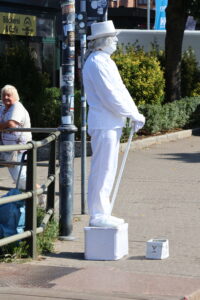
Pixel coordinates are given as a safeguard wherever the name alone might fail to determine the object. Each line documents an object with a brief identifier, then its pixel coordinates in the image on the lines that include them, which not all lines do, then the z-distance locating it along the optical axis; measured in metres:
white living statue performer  7.82
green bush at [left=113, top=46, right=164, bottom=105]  20.39
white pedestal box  7.74
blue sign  36.47
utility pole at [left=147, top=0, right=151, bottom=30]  38.57
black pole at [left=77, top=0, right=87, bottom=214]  10.07
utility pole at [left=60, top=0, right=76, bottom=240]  8.65
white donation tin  7.73
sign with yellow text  23.70
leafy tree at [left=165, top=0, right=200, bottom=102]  22.58
